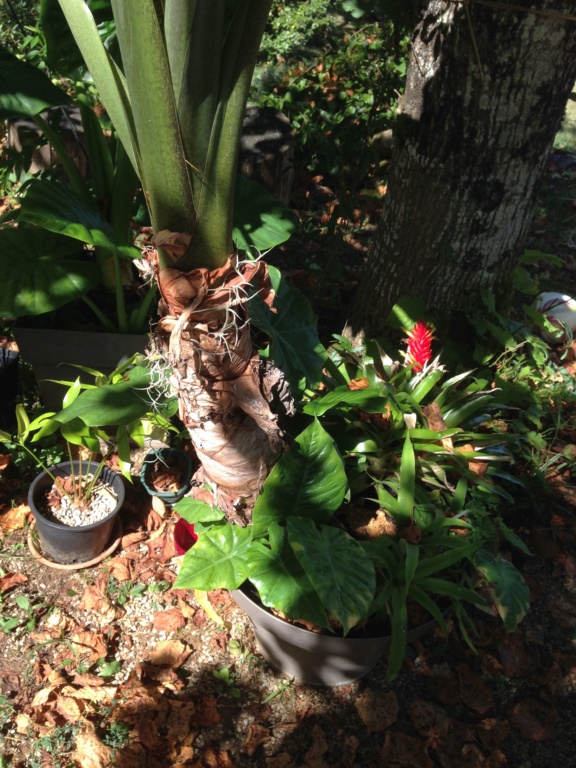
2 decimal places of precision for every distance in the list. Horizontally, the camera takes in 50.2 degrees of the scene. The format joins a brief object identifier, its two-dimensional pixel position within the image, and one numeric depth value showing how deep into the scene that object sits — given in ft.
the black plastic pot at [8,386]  8.26
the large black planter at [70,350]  7.66
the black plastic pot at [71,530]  6.86
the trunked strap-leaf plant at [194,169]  3.16
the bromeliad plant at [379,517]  4.94
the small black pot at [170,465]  7.59
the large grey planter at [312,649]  5.39
